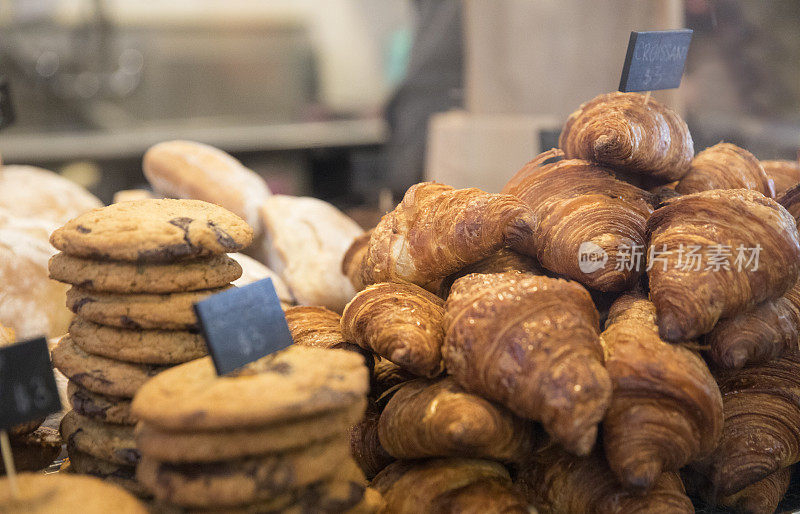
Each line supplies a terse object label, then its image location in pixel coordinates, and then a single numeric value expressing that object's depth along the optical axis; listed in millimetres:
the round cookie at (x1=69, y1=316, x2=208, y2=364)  484
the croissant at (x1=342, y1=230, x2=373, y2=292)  651
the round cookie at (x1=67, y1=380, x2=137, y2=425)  491
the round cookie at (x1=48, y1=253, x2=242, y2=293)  479
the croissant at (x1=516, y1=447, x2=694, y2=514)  469
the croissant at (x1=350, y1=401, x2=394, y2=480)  528
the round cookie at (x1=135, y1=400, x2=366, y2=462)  398
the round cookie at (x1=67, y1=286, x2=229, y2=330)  481
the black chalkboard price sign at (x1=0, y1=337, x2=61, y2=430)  432
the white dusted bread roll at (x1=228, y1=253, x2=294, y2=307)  696
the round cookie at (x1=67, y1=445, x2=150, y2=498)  488
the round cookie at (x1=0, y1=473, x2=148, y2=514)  411
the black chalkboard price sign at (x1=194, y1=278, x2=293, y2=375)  433
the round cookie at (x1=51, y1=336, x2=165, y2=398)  484
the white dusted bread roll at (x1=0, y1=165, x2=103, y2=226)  848
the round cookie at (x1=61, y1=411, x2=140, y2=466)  488
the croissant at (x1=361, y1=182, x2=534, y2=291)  523
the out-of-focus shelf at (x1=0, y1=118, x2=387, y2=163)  1786
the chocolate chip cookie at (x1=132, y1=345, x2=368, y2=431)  395
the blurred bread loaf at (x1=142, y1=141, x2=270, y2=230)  814
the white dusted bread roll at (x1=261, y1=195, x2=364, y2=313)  728
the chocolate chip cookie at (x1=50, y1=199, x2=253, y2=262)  473
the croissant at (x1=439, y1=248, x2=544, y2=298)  546
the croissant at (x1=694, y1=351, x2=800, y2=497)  501
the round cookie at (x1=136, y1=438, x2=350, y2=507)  402
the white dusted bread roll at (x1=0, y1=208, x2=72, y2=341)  644
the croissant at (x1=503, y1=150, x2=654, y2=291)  524
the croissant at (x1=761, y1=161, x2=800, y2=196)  679
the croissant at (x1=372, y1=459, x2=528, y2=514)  462
